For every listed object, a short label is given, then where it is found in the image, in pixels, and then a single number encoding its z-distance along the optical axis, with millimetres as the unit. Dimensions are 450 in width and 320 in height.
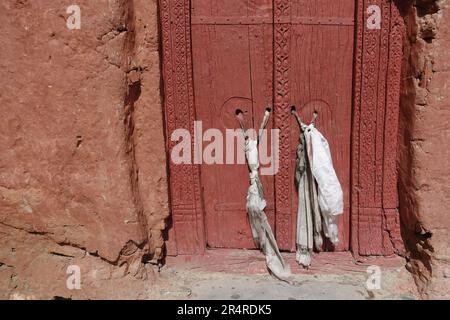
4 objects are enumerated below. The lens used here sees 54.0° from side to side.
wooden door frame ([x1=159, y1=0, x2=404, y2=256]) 2580
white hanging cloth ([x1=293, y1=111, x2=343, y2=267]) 2666
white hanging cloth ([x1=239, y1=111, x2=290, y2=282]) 2770
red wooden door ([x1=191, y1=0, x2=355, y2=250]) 2602
